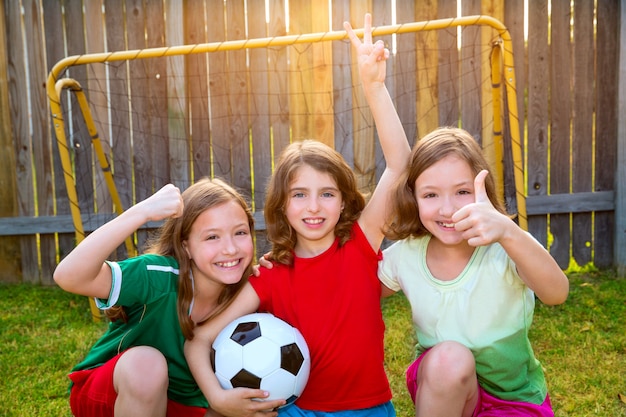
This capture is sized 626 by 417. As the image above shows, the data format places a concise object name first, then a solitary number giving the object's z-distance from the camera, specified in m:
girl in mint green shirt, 2.06
